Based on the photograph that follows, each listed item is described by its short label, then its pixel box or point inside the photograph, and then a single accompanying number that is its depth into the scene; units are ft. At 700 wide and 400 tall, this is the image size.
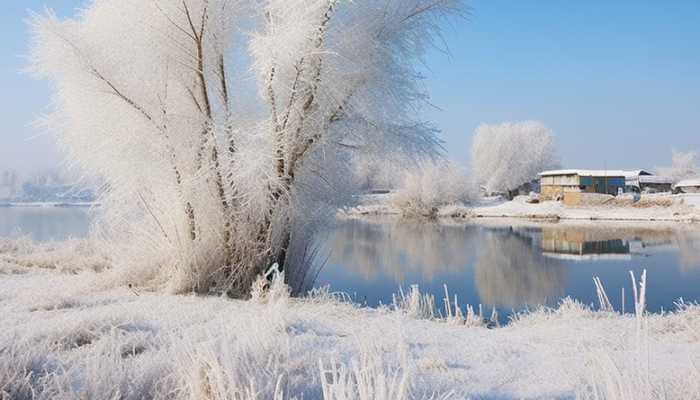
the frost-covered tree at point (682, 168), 279.08
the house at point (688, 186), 195.11
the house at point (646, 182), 214.90
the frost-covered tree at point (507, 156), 226.58
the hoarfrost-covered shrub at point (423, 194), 150.92
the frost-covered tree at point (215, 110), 22.68
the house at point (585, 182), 179.42
